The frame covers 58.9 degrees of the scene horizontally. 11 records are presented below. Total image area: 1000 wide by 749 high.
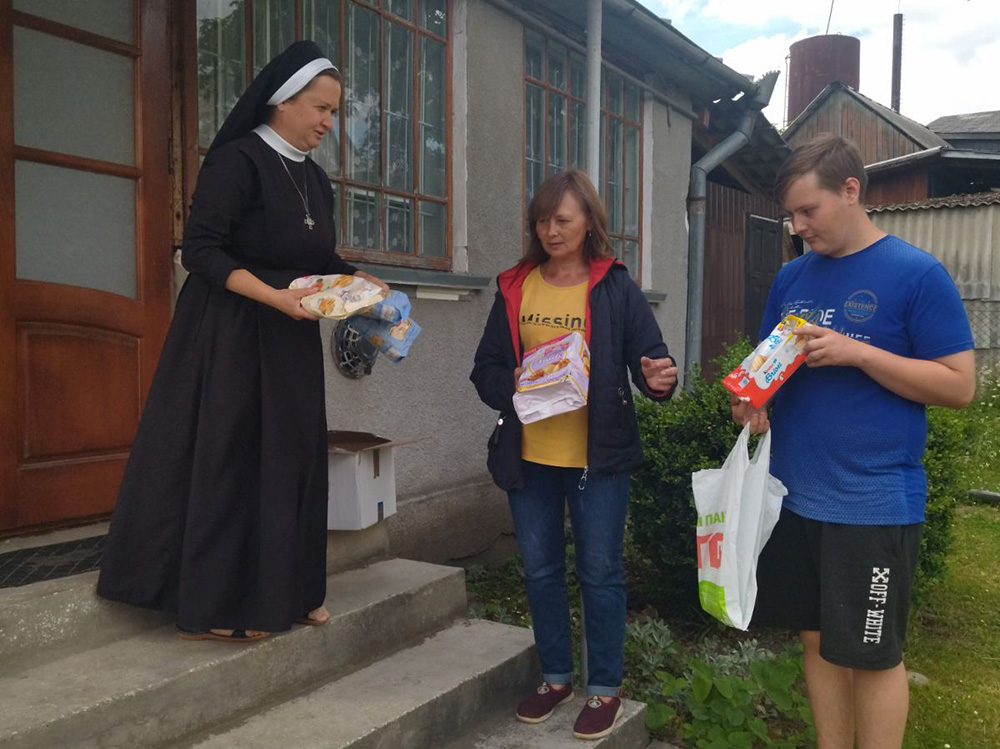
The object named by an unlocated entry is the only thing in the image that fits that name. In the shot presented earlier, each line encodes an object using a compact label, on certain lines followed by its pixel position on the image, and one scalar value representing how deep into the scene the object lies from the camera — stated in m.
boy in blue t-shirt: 2.22
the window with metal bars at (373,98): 3.99
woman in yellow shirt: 2.81
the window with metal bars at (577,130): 6.00
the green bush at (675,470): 4.34
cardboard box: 3.30
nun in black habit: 2.55
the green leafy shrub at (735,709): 3.20
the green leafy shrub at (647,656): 3.71
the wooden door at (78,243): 3.30
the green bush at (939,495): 4.46
